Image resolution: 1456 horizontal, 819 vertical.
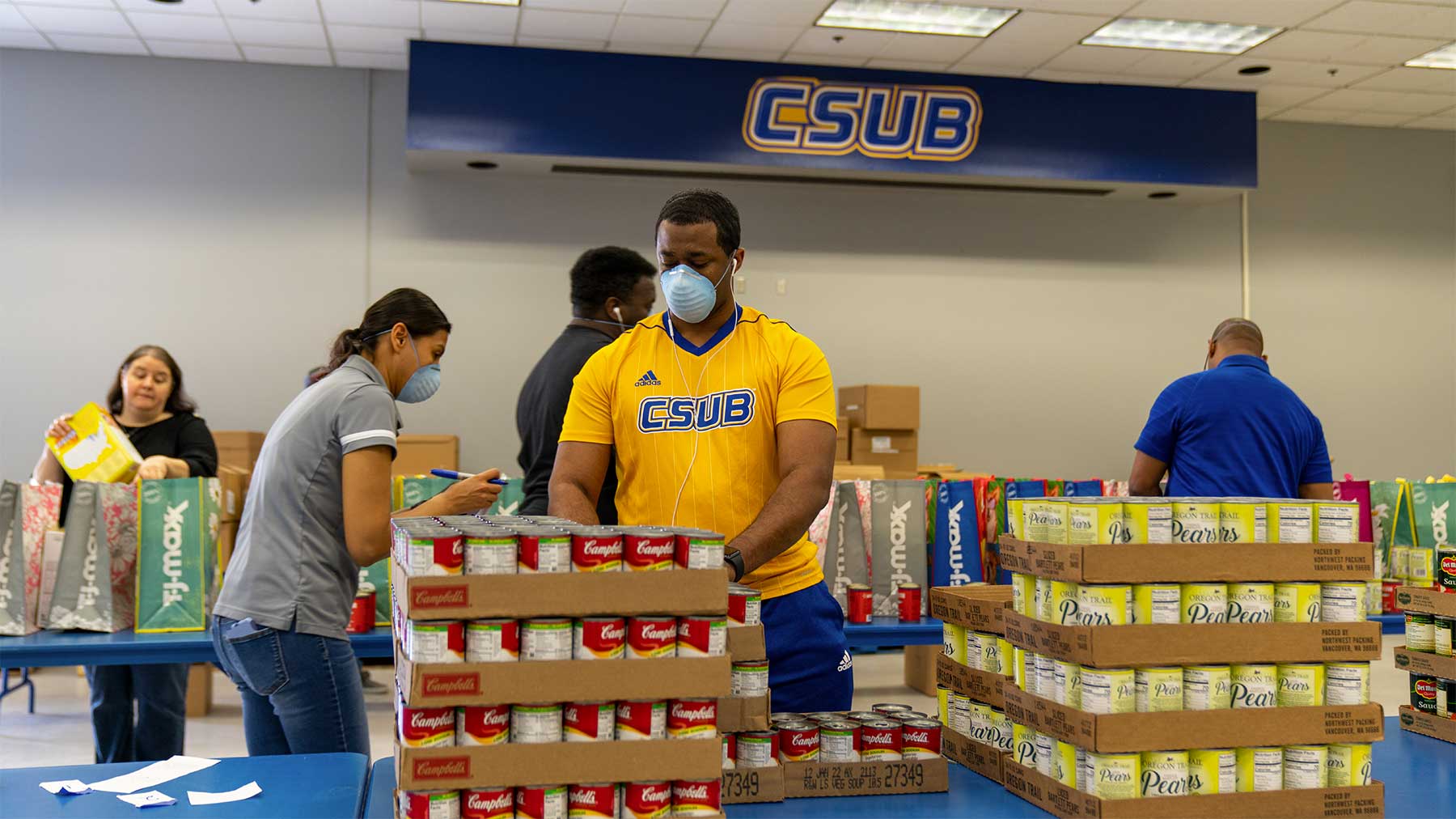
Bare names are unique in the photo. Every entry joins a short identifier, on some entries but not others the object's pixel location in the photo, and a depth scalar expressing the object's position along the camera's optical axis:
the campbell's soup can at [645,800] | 1.60
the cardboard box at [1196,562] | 1.77
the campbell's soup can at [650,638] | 1.58
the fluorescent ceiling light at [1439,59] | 7.52
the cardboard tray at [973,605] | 2.09
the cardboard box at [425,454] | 7.35
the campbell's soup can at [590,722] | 1.58
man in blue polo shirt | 3.61
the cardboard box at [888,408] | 7.65
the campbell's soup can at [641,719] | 1.59
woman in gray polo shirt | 2.43
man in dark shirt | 3.15
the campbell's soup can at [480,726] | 1.56
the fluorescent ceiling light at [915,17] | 6.72
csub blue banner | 7.20
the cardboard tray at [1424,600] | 2.59
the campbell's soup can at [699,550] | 1.59
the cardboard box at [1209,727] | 1.75
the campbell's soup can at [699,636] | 1.60
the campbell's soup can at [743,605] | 1.85
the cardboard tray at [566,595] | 1.53
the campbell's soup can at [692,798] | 1.62
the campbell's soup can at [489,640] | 1.54
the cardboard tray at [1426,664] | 2.55
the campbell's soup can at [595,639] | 1.57
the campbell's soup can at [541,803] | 1.58
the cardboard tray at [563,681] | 1.53
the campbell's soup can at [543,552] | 1.55
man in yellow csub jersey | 2.21
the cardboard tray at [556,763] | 1.55
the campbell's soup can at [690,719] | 1.61
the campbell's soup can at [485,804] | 1.57
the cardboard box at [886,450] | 7.75
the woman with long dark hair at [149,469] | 3.85
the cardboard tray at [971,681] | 2.09
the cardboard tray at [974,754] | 2.05
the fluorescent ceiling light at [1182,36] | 7.04
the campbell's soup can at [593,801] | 1.59
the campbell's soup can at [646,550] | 1.58
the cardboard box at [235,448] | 7.11
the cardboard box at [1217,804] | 1.76
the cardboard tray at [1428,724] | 2.52
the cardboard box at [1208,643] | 1.76
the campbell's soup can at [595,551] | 1.57
